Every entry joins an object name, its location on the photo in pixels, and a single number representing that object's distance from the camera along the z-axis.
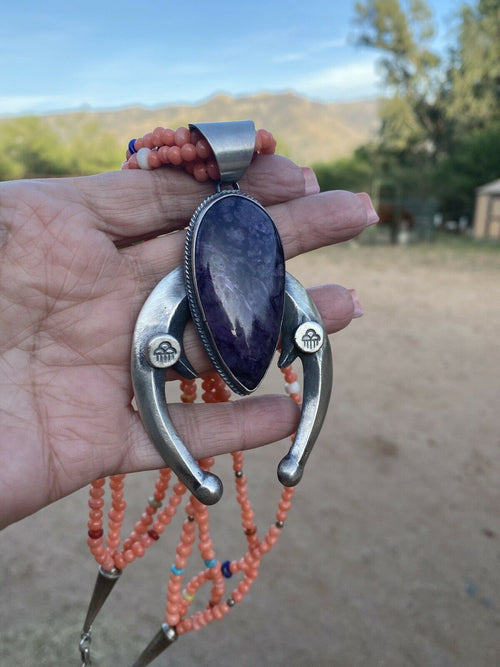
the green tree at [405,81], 20.81
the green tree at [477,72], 20.02
